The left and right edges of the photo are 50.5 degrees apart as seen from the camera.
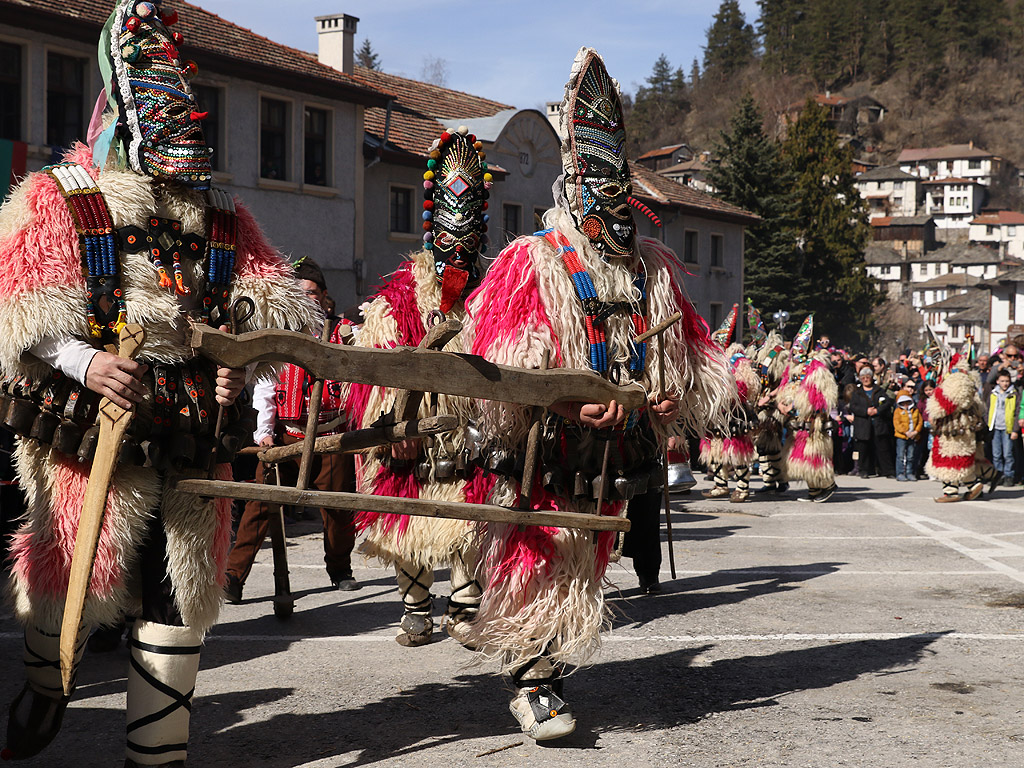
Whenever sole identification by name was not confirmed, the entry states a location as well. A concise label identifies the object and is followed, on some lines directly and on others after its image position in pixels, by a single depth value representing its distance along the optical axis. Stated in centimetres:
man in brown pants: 663
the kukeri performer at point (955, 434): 1395
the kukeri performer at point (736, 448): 1364
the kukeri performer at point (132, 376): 355
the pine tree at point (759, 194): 4847
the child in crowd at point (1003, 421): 1652
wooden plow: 346
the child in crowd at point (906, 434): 1811
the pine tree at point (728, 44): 12581
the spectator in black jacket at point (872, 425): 1916
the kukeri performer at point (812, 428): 1401
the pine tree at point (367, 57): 10038
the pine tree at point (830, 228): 5547
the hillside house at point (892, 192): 11275
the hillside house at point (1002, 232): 11106
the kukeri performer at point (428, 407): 564
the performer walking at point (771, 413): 1465
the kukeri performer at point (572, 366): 427
